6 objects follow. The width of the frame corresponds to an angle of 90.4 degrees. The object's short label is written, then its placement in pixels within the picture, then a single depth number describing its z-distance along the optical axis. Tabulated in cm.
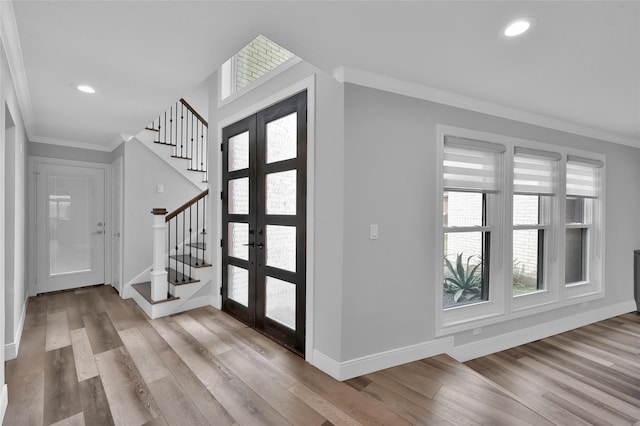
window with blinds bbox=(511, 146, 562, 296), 341
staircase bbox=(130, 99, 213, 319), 380
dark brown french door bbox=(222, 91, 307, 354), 276
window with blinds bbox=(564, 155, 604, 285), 393
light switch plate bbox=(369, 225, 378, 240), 247
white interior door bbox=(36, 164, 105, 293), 462
